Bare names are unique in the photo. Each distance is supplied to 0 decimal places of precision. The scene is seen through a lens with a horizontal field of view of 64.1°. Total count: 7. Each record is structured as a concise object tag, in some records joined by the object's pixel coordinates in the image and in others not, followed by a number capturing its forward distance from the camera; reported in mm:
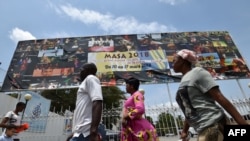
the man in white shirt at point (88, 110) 1642
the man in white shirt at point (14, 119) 3445
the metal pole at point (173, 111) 6820
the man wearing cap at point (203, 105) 1360
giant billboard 8094
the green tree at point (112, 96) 17516
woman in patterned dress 2320
